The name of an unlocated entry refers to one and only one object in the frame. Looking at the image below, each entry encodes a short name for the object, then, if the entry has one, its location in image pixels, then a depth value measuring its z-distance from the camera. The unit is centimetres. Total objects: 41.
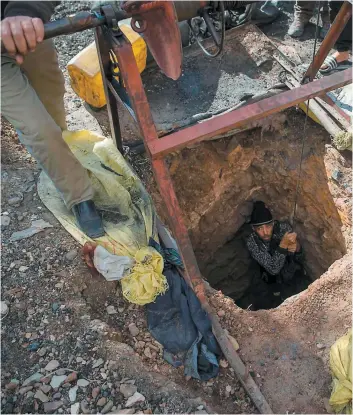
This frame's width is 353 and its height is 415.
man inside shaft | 474
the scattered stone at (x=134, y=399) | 260
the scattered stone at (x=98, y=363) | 273
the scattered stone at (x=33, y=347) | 276
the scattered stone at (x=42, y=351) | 275
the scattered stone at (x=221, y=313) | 324
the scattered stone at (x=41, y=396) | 255
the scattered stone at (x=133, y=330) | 302
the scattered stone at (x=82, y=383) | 264
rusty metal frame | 243
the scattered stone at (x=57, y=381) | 262
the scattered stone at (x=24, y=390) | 257
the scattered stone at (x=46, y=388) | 259
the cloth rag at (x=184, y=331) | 295
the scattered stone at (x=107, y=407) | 256
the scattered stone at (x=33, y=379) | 261
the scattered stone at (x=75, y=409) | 253
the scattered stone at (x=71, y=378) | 265
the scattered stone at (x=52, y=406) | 252
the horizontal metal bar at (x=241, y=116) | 246
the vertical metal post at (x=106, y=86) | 305
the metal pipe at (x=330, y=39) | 321
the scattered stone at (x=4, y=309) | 286
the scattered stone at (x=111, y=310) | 308
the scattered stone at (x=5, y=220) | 333
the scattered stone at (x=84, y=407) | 254
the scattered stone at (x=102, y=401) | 259
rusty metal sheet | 229
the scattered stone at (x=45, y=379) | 262
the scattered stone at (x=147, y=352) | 294
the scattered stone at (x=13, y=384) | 257
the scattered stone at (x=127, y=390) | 263
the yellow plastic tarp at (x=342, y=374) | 269
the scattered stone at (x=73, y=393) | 258
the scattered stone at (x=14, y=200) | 348
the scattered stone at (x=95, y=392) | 261
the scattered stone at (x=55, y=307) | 294
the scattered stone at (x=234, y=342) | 308
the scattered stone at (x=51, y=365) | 269
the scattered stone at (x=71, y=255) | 318
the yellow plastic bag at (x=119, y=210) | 307
